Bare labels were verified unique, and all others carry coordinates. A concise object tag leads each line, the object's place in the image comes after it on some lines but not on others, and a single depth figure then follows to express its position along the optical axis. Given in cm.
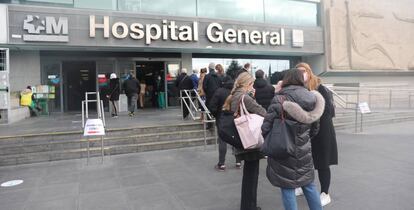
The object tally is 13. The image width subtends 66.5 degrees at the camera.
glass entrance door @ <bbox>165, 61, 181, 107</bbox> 1508
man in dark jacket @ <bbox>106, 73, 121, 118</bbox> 1098
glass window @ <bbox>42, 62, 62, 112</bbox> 1312
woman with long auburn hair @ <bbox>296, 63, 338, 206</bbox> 388
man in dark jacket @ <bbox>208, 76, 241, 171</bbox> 452
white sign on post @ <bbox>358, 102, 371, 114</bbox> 932
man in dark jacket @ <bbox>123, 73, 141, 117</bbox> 1103
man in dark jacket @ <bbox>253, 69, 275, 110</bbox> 503
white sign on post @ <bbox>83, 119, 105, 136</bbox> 611
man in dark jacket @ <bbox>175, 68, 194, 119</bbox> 977
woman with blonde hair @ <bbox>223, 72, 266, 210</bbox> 356
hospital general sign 1125
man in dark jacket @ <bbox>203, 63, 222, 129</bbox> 730
